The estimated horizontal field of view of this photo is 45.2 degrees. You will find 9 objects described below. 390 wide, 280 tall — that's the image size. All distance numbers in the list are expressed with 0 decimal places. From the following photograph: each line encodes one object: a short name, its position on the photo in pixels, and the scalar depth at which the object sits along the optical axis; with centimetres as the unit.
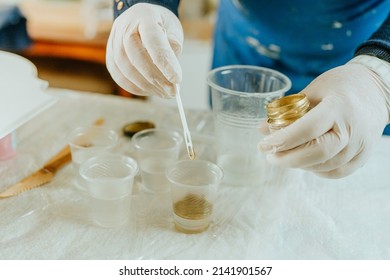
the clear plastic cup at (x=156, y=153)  91
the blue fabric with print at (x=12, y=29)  209
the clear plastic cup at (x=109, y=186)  79
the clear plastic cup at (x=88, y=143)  92
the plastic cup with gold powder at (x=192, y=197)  78
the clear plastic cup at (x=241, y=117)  90
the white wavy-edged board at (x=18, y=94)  94
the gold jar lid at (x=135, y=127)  109
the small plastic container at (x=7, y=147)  97
